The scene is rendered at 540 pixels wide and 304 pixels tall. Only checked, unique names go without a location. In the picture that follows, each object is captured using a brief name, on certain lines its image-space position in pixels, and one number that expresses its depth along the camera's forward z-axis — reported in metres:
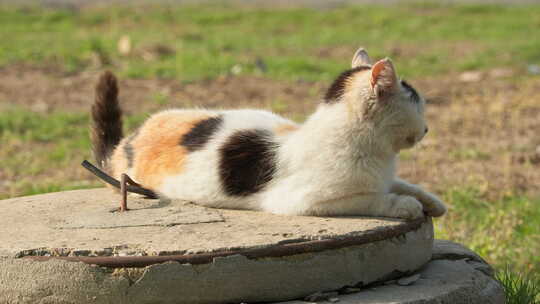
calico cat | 6.94
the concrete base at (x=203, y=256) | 6.11
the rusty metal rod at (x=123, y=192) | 7.31
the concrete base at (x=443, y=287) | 6.45
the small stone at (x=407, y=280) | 6.86
